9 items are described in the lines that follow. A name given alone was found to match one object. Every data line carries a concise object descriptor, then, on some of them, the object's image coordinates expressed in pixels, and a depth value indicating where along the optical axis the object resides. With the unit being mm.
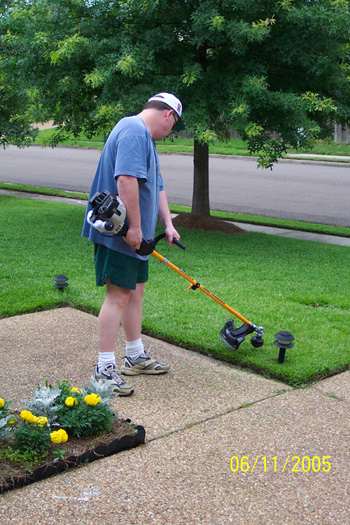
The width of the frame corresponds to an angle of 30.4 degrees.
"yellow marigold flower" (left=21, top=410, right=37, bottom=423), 3004
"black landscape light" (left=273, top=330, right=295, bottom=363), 4219
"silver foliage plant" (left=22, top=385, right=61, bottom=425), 3156
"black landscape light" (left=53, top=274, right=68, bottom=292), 5805
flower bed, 2939
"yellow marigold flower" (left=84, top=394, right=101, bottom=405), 3209
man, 3701
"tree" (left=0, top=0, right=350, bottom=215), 7539
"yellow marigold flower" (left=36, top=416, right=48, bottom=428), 3035
